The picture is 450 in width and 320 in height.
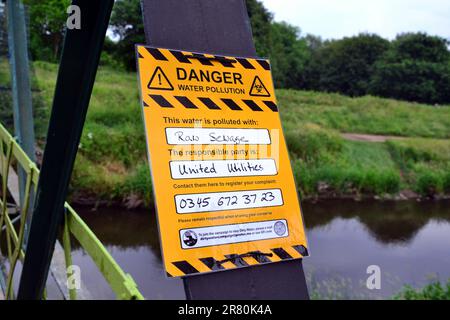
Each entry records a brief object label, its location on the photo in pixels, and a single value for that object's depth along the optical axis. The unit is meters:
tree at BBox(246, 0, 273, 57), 8.33
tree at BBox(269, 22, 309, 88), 14.43
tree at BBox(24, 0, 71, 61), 4.02
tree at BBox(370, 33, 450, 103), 15.10
